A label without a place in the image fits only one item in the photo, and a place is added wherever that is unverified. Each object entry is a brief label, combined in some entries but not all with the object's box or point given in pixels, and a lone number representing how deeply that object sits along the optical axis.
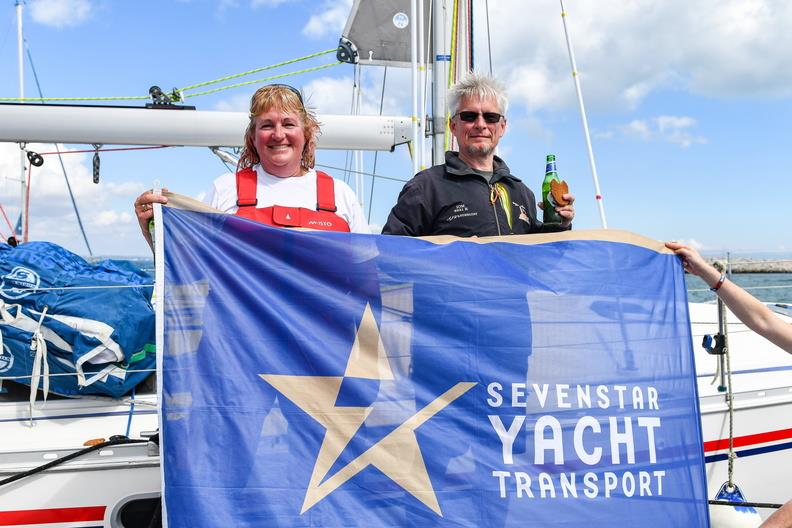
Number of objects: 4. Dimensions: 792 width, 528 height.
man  3.08
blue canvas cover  3.45
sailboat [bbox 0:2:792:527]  3.06
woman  2.87
